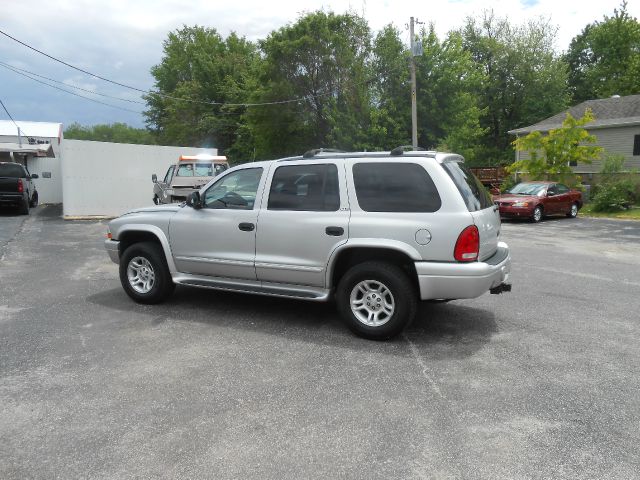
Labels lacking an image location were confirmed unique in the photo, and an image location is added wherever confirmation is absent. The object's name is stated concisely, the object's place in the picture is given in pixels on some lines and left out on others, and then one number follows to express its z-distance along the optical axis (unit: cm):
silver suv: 469
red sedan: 1777
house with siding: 2705
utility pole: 2367
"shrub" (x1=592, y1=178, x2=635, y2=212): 1998
